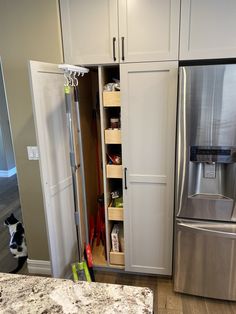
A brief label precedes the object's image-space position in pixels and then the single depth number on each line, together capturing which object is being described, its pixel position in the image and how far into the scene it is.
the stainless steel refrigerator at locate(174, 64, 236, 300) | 1.62
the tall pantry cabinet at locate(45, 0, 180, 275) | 1.73
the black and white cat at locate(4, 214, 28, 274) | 2.52
